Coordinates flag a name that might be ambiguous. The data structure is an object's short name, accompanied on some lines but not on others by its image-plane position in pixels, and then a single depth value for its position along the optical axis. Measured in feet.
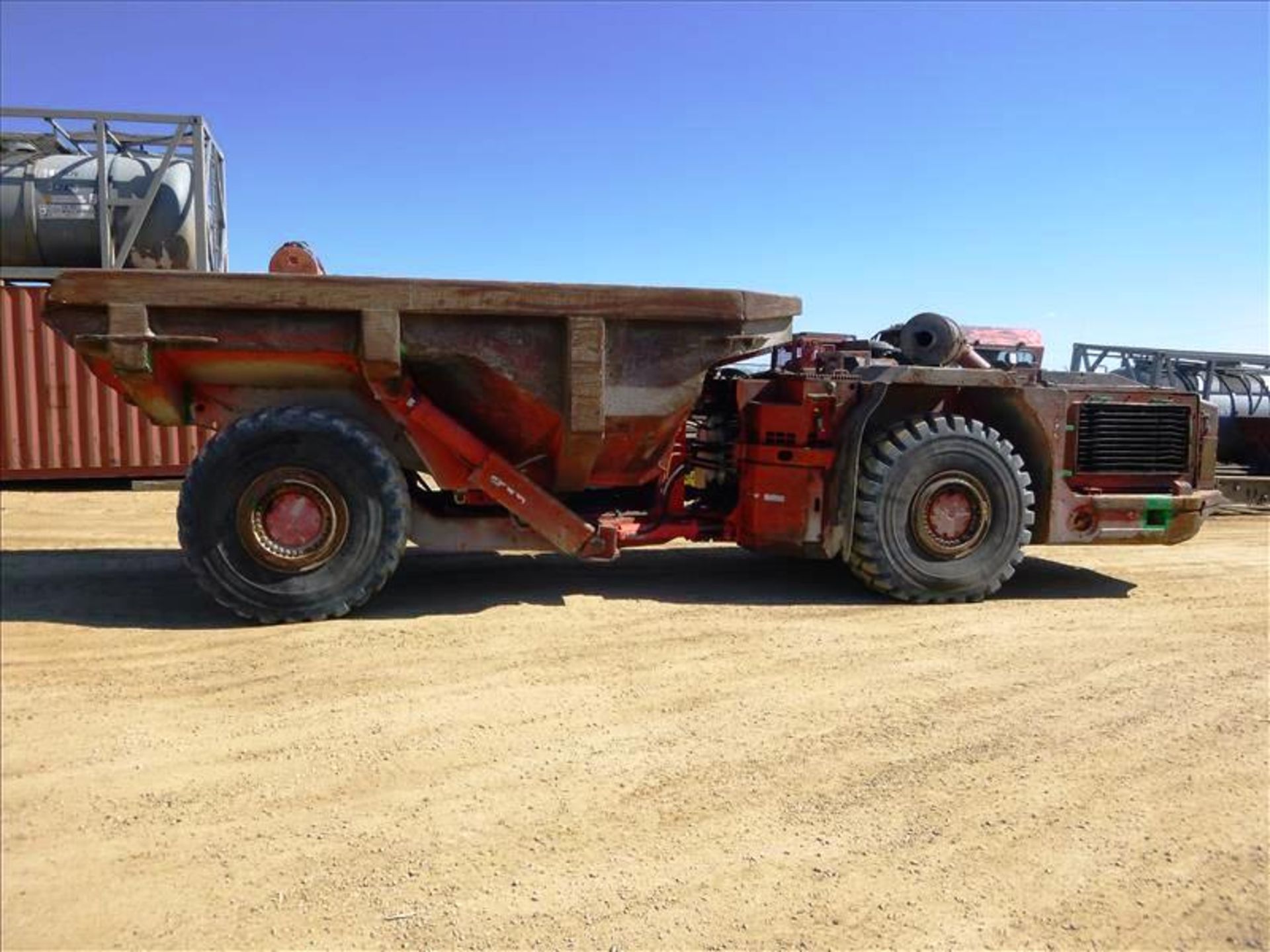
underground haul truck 16.67
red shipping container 35.55
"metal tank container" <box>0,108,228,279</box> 33.68
